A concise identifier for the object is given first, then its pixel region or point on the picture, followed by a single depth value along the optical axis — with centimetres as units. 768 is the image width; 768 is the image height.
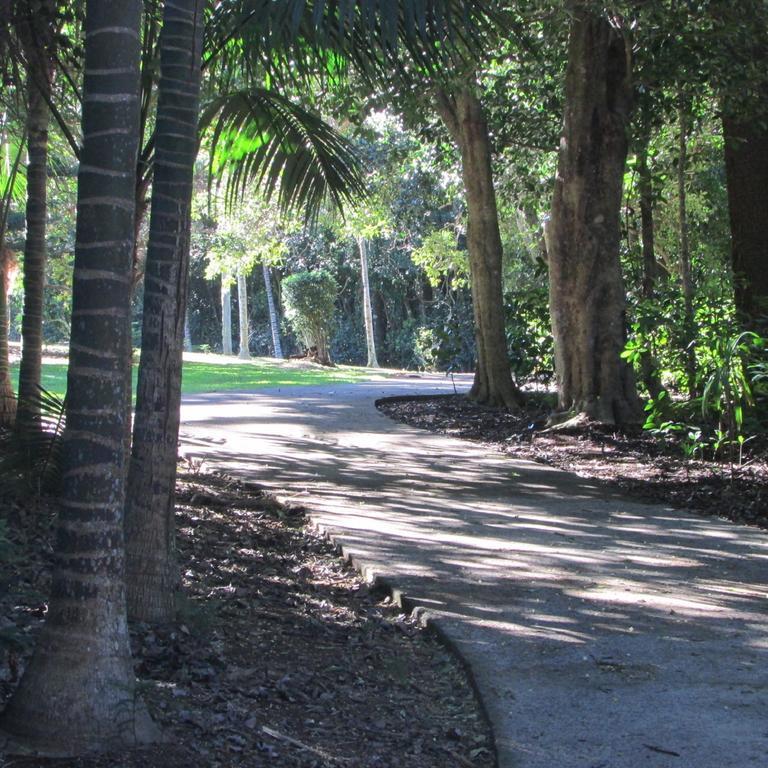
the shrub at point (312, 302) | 3553
